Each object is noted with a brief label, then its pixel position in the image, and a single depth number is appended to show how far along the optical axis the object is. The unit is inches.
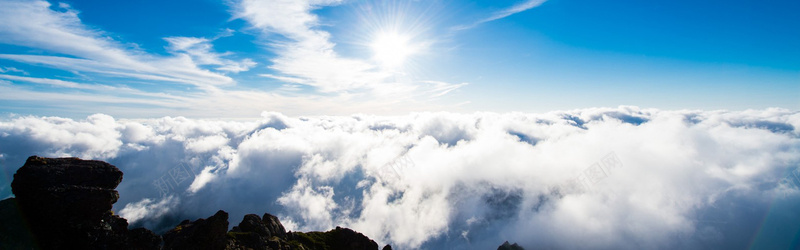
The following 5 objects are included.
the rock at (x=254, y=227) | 3358.8
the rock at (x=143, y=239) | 1749.5
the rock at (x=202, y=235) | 2230.6
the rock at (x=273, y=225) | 3597.4
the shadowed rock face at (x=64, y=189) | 1526.8
